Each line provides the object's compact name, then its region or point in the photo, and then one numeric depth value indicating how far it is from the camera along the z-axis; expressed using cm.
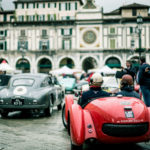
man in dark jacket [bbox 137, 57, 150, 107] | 905
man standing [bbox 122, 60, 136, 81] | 1118
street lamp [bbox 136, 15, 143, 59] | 1891
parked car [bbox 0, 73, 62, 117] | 888
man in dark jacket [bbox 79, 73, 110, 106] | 522
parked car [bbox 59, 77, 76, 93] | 2584
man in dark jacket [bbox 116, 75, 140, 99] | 535
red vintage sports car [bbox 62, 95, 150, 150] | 433
